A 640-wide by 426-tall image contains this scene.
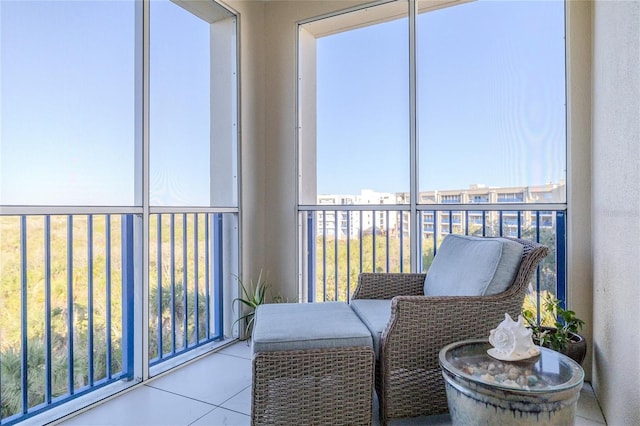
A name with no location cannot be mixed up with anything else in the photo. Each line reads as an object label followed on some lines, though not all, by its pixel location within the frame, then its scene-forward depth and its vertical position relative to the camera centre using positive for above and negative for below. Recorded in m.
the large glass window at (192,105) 2.57 +0.77
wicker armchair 1.83 -0.60
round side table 1.37 -0.63
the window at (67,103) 1.85 +0.57
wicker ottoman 1.73 -0.73
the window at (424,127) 2.58 +0.62
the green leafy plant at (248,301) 3.20 -0.72
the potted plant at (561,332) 2.17 -0.68
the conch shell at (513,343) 1.60 -0.54
